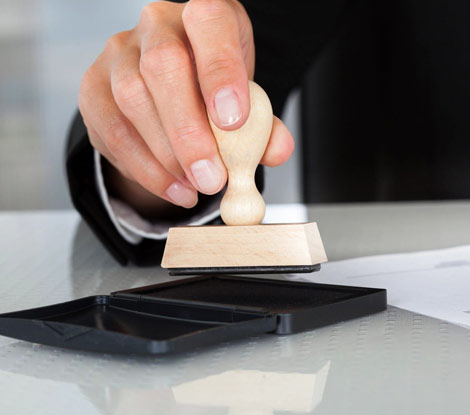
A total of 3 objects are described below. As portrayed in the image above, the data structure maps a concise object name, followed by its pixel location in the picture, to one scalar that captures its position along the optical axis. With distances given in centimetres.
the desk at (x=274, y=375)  46
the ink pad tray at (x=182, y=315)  49
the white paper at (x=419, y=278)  57
